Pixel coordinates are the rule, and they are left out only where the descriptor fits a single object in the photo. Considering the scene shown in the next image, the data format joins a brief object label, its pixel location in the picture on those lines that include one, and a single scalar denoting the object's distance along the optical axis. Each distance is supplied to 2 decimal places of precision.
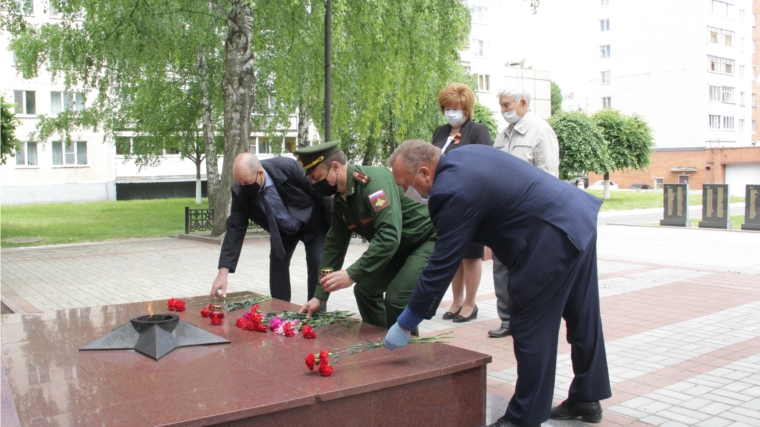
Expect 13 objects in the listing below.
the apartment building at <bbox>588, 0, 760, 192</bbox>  50.53
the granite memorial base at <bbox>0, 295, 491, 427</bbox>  2.84
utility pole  10.79
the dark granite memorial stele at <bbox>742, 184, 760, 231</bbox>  16.66
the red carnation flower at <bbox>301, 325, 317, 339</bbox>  4.05
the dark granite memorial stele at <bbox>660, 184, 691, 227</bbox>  18.09
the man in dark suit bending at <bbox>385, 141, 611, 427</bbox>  3.14
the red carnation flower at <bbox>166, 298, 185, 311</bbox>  4.88
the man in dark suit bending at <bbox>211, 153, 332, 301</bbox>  5.13
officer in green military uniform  4.05
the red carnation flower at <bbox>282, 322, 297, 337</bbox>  4.15
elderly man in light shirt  5.57
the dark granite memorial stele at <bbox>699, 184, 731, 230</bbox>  17.16
